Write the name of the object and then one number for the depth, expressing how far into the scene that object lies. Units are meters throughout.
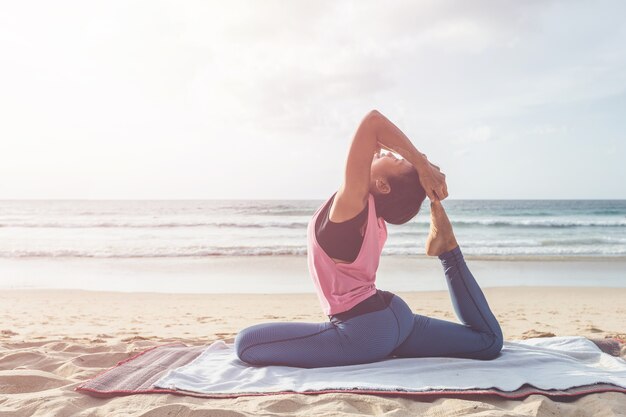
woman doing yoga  2.80
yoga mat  2.87
